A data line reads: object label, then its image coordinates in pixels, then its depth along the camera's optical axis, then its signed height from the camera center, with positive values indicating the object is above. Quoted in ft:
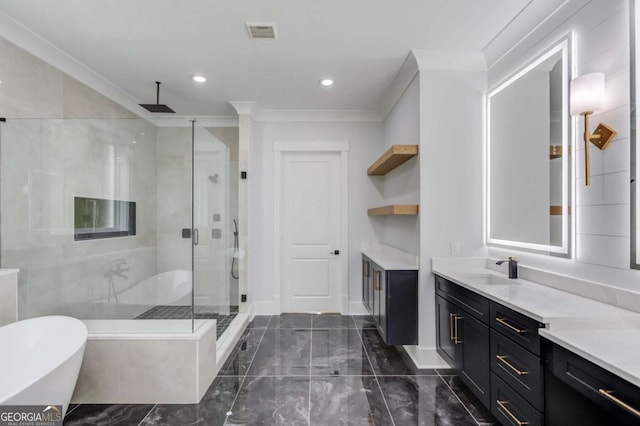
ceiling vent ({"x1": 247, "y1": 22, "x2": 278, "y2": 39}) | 6.83 +4.61
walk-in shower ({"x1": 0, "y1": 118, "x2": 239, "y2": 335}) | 7.32 -0.16
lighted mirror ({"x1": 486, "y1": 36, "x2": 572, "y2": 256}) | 5.90 +1.38
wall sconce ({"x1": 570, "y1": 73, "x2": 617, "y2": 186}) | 4.91 +1.95
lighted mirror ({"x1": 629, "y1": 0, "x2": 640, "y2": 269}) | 4.50 +1.14
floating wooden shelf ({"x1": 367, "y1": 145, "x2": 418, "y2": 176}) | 8.41 +1.79
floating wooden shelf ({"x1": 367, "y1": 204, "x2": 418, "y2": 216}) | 8.51 +0.10
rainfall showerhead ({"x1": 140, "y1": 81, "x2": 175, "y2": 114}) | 10.34 +4.00
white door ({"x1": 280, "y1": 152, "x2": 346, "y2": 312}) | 12.85 -0.46
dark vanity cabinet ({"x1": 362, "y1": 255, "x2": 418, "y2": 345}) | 8.26 -2.79
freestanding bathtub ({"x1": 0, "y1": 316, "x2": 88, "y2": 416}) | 4.65 -2.85
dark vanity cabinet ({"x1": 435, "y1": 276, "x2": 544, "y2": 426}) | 4.50 -2.76
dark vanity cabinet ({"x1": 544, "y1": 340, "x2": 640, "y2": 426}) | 3.02 -2.22
